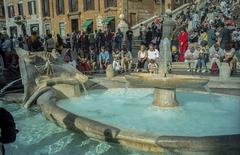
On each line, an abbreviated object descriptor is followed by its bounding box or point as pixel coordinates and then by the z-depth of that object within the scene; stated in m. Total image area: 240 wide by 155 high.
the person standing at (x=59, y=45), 9.64
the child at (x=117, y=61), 9.57
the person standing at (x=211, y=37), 9.96
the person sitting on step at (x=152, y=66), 8.55
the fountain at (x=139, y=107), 3.55
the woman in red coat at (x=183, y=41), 10.00
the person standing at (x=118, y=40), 12.62
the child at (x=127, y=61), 9.78
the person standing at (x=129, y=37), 12.74
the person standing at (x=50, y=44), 9.37
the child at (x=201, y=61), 8.97
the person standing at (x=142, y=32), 14.65
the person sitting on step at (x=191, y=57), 9.06
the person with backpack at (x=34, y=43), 8.33
